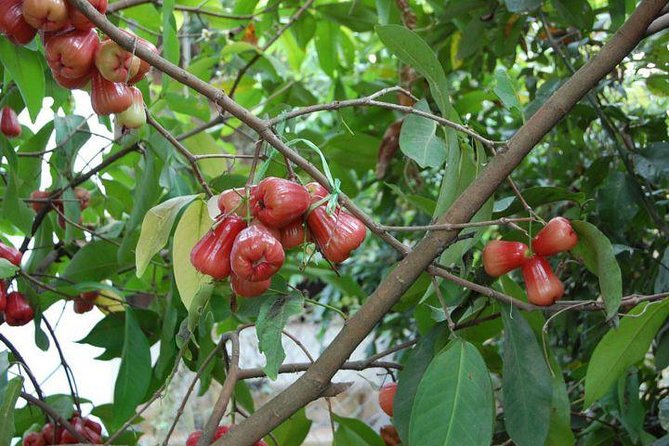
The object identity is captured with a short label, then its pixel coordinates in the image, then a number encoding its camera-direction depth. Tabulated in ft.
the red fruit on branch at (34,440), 3.11
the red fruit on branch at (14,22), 2.08
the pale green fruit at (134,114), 2.23
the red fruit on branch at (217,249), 2.01
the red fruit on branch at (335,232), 2.00
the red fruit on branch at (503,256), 2.30
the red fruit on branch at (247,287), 2.06
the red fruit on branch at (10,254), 3.11
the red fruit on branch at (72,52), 2.07
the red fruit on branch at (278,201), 1.93
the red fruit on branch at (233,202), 2.03
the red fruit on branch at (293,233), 2.09
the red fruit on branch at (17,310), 3.08
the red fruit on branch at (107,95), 2.16
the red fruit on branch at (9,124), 3.35
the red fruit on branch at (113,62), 2.09
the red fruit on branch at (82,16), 2.04
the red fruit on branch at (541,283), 2.23
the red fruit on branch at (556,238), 2.22
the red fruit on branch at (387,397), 2.69
